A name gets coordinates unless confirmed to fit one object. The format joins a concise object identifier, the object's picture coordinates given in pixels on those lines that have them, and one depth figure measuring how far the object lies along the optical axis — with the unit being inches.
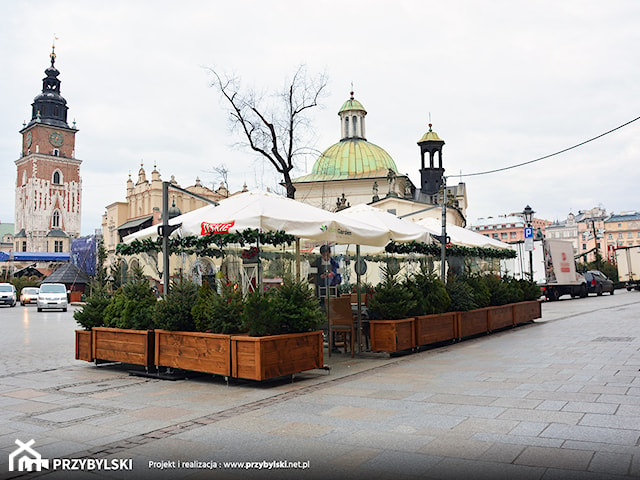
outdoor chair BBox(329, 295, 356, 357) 428.5
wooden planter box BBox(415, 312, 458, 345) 453.4
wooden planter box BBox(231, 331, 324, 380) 309.3
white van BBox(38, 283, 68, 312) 1360.7
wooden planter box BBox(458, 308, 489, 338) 517.0
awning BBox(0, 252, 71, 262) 3440.2
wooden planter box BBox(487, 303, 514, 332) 579.8
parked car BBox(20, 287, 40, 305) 1721.2
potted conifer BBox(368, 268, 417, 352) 426.3
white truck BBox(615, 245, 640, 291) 1715.1
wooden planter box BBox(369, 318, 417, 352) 424.5
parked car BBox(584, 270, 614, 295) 1529.3
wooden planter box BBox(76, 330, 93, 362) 414.7
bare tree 1075.9
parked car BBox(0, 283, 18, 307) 1644.8
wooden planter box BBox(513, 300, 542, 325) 647.1
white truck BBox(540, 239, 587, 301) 1301.7
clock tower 4151.1
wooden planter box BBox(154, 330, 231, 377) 324.5
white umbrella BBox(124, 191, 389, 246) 358.0
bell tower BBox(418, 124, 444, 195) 2485.2
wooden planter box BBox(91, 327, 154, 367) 370.0
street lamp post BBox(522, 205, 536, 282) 1024.4
